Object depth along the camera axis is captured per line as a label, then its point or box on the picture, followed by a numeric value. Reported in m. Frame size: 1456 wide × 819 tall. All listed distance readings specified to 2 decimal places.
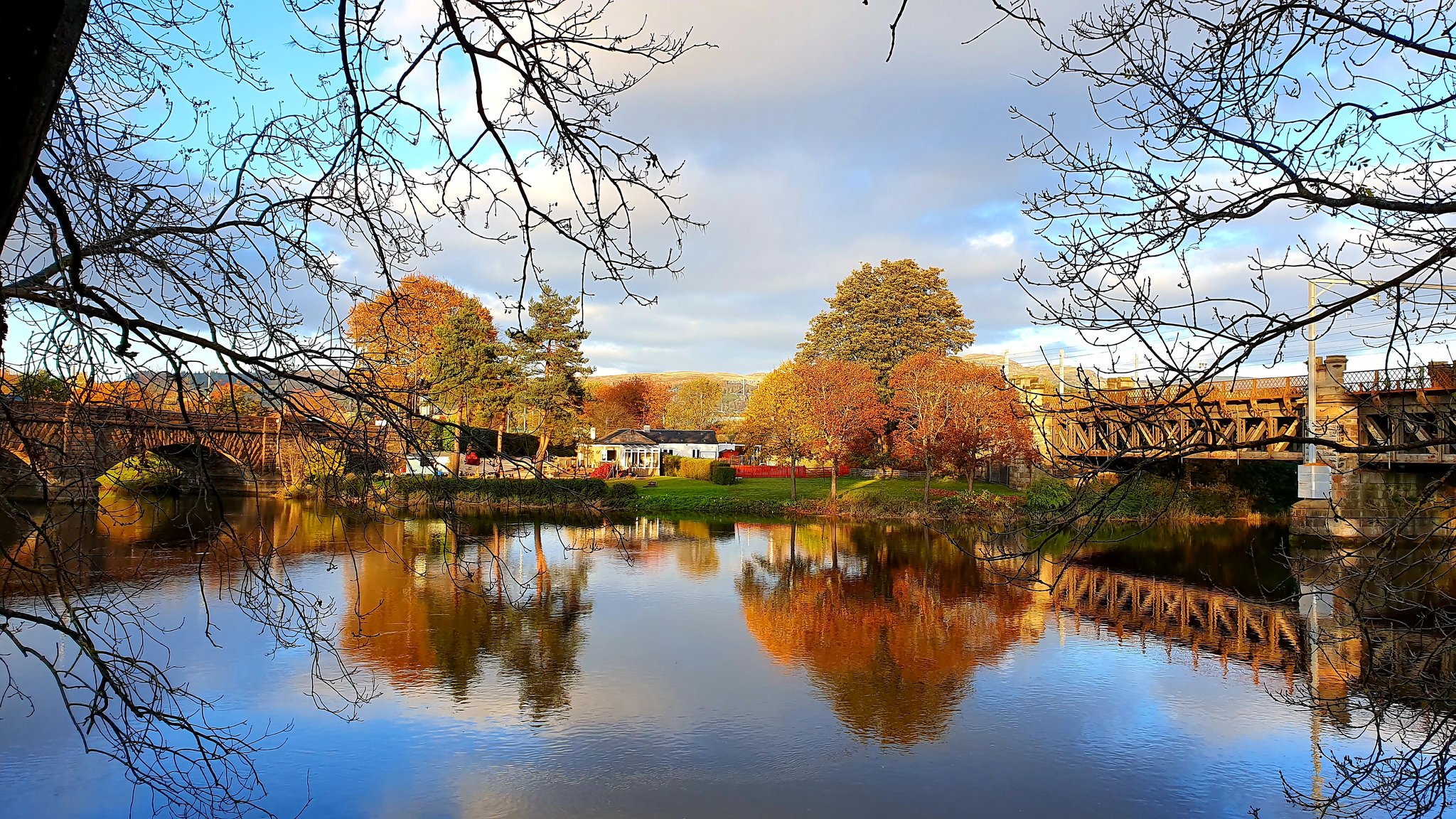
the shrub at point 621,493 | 28.42
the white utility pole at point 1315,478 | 21.83
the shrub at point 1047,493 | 27.44
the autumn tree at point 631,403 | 71.69
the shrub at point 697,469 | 42.66
